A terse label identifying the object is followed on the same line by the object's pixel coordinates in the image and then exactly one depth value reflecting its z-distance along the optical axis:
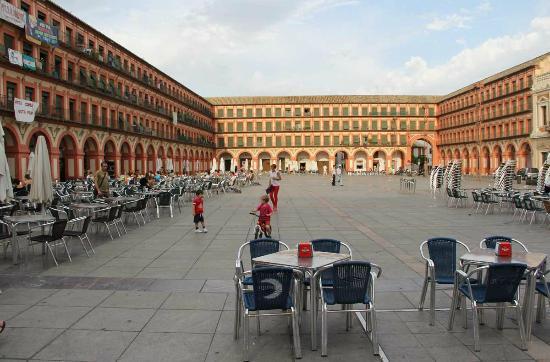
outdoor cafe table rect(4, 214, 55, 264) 8.34
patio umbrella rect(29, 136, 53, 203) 10.49
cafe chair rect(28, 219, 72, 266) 8.17
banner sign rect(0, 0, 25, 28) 23.95
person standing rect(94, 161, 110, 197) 13.65
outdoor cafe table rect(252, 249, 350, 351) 4.68
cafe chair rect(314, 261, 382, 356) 4.50
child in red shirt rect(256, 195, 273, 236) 9.81
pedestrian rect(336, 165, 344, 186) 38.59
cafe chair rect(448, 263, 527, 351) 4.51
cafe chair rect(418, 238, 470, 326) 5.69
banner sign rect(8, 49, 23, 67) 25.81
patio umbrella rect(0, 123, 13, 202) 8.50
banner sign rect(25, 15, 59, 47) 27.38
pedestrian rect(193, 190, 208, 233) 11.73
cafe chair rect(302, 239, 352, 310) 5.84
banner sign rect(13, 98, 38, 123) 23.61
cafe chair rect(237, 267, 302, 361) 4.37
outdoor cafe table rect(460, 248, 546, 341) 4.74
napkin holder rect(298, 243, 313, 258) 5.14
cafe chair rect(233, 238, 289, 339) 5.74
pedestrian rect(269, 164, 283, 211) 16.73
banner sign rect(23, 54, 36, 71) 27.49
